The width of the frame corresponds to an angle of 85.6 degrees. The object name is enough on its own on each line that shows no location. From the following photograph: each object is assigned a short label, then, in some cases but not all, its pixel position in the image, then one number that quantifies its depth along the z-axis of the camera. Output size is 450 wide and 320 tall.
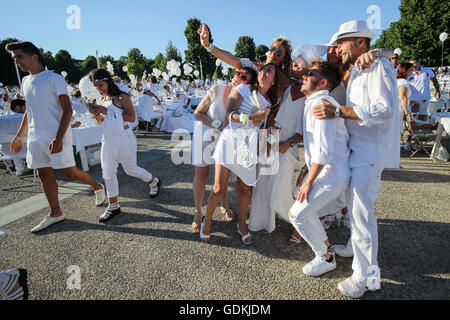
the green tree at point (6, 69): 36.62
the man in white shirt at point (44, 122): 2.97
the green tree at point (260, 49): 62.19
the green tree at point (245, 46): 56.56
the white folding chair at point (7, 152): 4.79
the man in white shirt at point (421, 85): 6.60
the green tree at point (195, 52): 43.71
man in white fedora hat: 1.75
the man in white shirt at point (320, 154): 1.86
